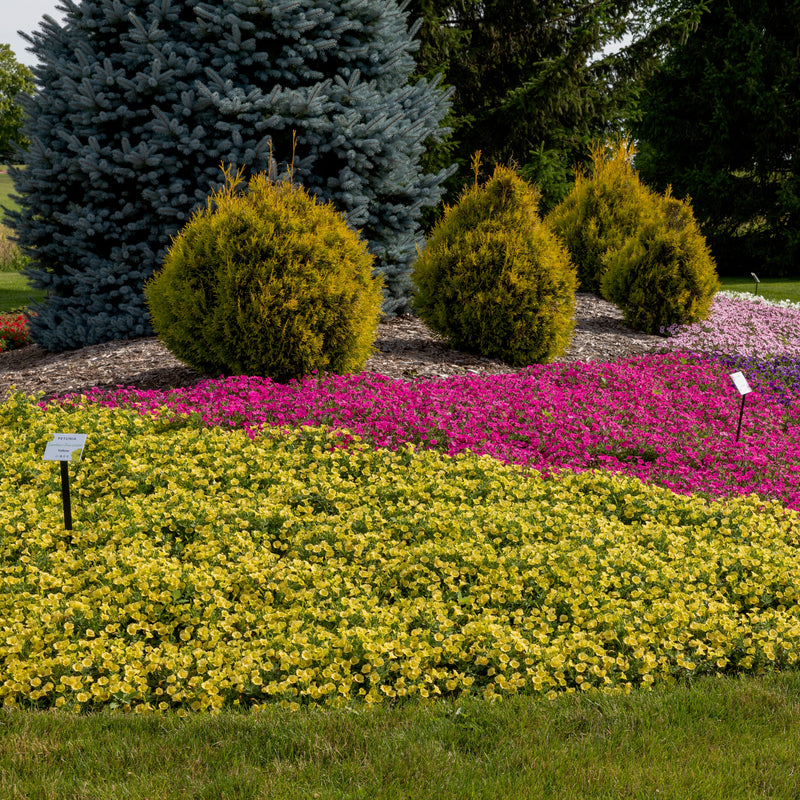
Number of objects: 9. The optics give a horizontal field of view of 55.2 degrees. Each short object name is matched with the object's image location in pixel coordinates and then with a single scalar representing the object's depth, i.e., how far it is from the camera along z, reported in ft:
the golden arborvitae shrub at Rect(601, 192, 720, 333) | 32.35
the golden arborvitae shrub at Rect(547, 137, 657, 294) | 40.32
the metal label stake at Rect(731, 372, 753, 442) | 18.16
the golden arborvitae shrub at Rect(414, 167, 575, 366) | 26.50
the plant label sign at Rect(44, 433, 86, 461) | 12.55
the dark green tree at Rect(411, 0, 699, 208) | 48.83
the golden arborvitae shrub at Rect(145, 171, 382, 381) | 22.08
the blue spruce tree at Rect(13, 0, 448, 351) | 26.61
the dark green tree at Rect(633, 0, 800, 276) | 66.13
